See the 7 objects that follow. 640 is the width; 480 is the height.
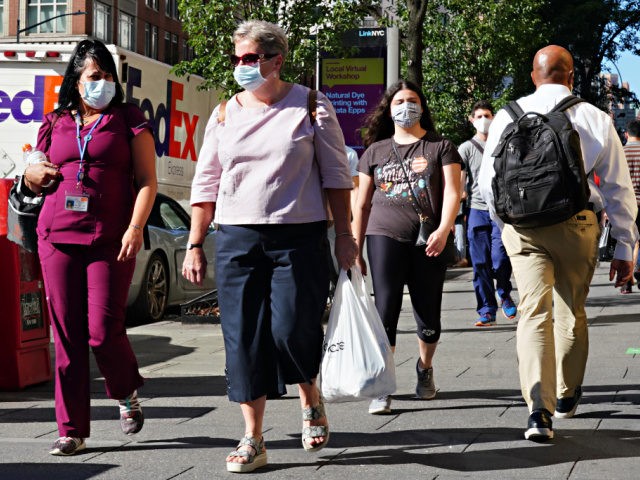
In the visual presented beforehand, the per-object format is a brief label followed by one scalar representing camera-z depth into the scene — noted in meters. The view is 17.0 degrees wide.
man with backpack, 9.63
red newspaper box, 12.70
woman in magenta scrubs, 9.46
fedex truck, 26.29
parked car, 21.12
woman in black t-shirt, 11.68
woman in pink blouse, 8.86
